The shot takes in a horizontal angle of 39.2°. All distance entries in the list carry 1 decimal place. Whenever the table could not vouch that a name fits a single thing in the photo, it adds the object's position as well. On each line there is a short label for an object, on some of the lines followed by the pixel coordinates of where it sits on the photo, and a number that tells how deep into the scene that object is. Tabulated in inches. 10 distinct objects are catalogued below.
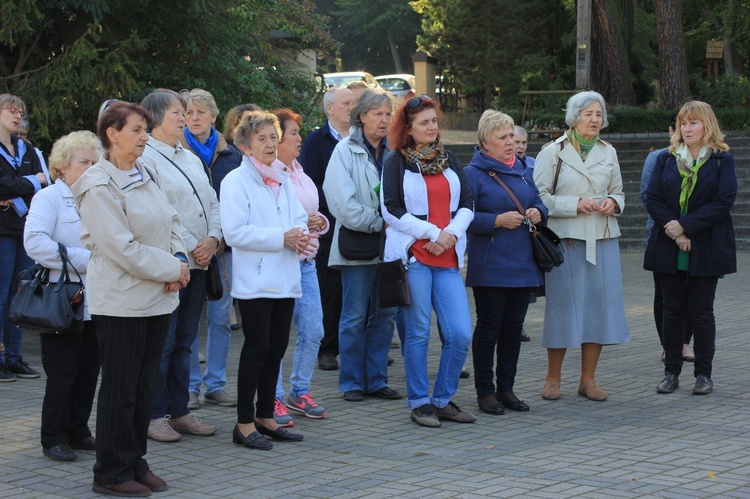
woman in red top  261.7
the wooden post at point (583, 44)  975.6
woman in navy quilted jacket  274.2
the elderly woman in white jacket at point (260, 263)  236.7
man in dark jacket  329.1
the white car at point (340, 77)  1503.4
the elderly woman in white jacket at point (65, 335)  231.1
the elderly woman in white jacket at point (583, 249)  291.1
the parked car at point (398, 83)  1652.3
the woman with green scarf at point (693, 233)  297.4
